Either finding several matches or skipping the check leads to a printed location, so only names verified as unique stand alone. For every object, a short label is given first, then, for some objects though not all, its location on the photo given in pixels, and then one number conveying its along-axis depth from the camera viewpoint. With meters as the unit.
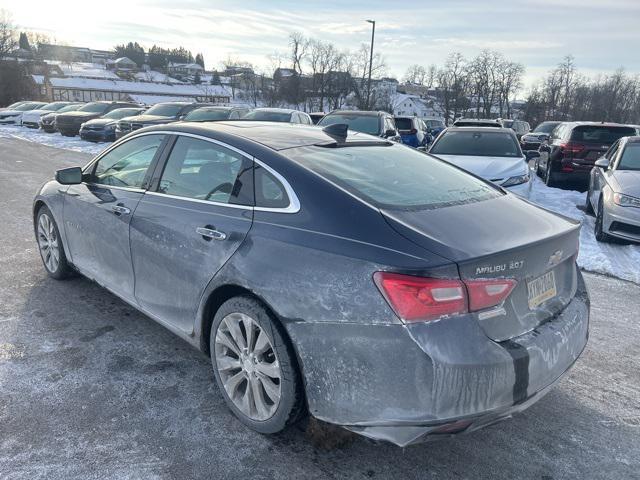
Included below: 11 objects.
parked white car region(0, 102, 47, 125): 31.03
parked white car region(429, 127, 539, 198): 8.35
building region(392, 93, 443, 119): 89.88
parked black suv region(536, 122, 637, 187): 10.84
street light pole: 29.67
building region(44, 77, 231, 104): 71.69
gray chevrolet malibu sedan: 2.13
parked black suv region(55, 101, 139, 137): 22.94
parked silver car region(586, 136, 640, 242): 6.56
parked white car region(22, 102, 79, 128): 27.81
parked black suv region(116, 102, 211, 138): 17.44
